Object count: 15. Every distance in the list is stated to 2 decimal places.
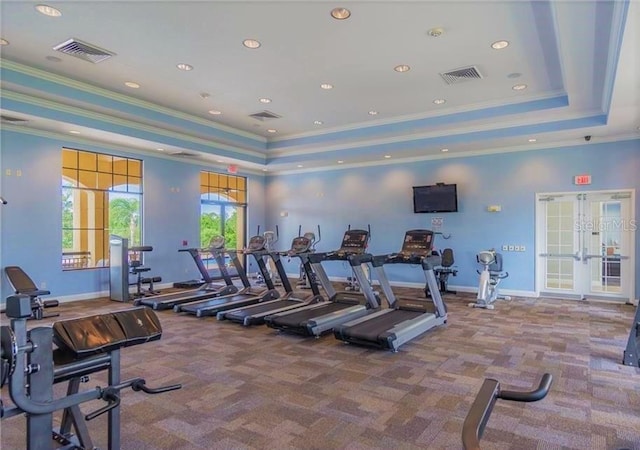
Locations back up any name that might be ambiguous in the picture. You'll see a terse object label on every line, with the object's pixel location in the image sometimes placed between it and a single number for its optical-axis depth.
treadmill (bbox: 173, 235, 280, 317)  6.59
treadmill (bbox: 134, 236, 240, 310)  7.09
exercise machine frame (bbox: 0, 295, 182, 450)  1.76
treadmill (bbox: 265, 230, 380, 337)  5.33
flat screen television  8.80
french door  7.39
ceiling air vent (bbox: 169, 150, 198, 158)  8.86
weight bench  6.04
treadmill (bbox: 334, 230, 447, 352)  4.70
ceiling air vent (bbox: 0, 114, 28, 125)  6.27
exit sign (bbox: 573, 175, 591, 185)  7.54
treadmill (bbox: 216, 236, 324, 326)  5.98
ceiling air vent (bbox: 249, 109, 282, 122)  7.76
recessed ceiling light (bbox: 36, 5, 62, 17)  4.07
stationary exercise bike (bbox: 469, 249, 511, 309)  7.13
